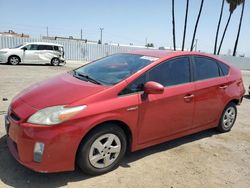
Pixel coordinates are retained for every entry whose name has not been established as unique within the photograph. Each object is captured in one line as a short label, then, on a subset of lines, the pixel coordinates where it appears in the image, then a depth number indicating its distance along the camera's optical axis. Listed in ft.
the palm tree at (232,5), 85.49
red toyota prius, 7.52
